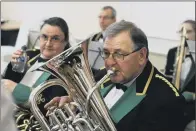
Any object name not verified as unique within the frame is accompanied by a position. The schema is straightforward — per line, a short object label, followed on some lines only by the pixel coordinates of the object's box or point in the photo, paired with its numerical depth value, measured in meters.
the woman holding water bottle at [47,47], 3.99
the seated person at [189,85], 4.86
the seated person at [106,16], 7.10
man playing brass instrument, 3.04
